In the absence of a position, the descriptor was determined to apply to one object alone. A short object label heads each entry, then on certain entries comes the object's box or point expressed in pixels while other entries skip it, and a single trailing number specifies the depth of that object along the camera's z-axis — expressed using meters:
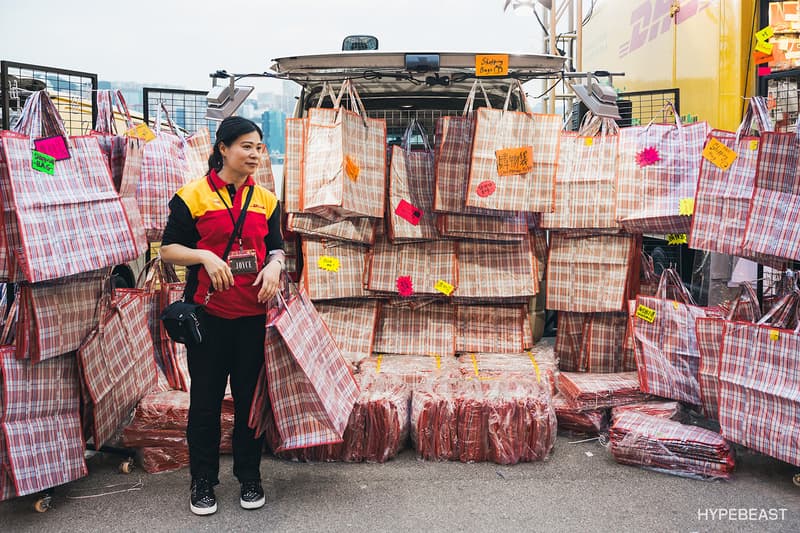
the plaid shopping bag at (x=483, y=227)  4.90
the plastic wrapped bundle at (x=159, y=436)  3.71
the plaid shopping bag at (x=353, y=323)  4.93
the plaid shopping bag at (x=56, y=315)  3.16
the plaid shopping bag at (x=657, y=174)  4.54
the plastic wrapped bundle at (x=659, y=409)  4.04
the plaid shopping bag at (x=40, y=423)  3.14
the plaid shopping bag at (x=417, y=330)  4.96
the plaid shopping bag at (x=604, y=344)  4.96
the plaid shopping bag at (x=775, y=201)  3.45
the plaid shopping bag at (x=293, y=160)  4.74
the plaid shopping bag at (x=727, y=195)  3.89
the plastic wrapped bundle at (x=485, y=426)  3.78
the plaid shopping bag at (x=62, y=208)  2.99
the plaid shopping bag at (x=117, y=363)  3.44
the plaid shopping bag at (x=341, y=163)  4.50
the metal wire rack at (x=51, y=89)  4.19
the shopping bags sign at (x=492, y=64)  4.21
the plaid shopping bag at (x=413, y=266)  4.95
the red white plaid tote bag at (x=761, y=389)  3.39
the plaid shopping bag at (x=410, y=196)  4.92
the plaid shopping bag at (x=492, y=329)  4.99
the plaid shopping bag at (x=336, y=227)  4.80
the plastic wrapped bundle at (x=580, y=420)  4.18
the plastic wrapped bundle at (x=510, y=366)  4.38
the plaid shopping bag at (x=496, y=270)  5.00
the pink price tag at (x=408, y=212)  4.92
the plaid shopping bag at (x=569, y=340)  5.09
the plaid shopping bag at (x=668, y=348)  4.14
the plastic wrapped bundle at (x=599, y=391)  4.19
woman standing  3.08
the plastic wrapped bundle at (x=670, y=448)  3.59
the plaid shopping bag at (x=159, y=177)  4.23
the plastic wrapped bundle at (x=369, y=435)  3.80
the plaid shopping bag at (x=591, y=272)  4.95
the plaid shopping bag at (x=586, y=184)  4.91
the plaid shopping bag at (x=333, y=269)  4.86
